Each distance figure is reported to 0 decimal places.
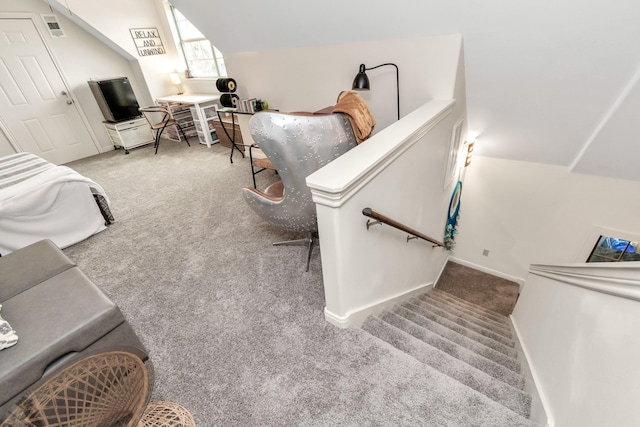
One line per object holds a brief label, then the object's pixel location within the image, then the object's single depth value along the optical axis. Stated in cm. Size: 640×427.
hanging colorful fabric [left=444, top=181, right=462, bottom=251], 356
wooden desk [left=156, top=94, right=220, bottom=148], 479
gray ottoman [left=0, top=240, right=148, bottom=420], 112
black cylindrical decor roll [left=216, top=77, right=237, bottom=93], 390
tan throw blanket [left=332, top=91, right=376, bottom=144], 171
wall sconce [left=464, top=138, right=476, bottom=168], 332
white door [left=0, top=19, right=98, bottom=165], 410
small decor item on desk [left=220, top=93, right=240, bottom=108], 398
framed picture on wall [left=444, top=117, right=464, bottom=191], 279
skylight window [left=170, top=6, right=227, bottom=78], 507
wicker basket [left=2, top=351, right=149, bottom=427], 76
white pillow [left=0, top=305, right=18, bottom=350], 114
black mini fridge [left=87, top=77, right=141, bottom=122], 468
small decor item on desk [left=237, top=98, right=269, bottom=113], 377
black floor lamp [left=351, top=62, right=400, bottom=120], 231
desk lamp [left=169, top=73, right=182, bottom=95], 549
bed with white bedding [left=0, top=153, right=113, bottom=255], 227
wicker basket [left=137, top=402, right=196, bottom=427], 104
